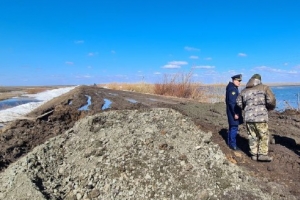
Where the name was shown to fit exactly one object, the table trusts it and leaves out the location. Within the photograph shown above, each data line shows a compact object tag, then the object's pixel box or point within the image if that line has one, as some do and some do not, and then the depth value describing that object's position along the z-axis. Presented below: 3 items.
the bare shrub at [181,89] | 19.72
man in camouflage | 5.88
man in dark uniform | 6.35
